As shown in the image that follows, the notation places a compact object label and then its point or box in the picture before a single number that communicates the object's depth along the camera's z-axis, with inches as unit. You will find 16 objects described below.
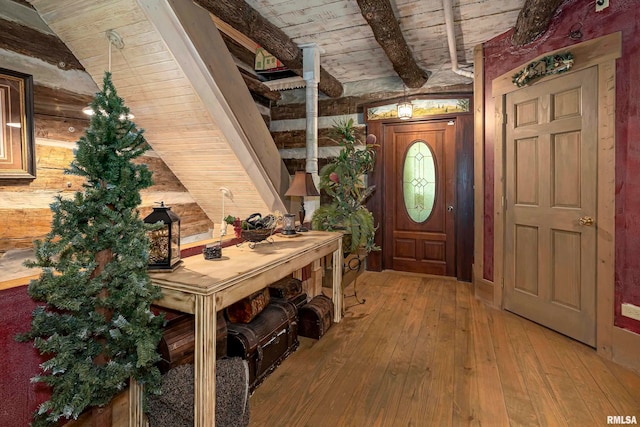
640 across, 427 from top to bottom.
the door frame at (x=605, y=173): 94.4
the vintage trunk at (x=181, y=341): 67.0
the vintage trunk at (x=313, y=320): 106.6
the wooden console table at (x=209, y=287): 57.6
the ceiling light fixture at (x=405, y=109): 167.5
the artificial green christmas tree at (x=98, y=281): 50.3
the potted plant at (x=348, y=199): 139.1
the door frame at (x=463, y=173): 166.9
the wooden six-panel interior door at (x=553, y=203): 101.6
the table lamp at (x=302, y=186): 110.9
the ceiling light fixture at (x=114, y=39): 79.3
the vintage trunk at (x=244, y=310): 84.1
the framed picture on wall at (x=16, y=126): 73.8
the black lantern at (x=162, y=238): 63.0
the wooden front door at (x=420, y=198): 175.8
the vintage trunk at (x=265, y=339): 78.9
